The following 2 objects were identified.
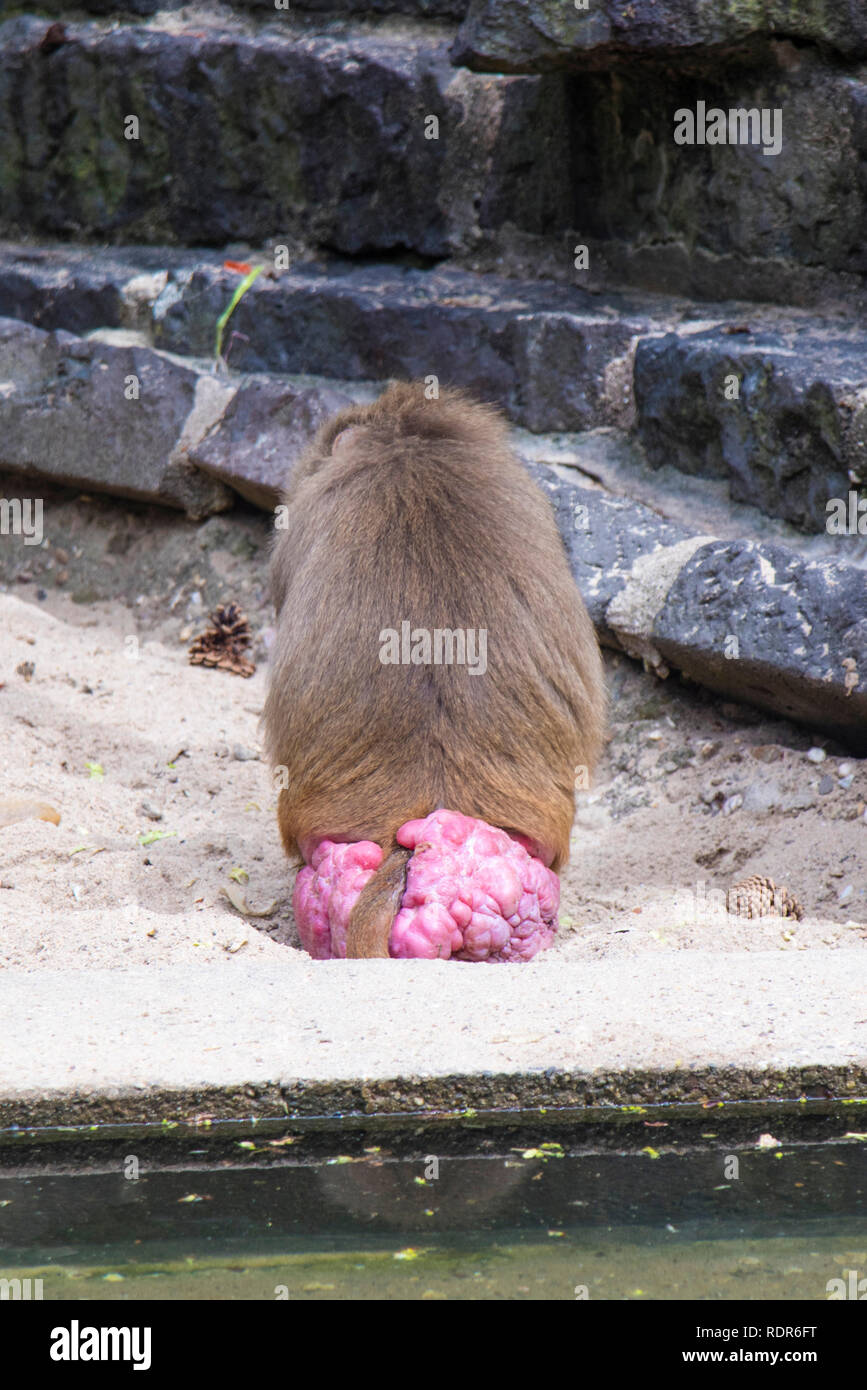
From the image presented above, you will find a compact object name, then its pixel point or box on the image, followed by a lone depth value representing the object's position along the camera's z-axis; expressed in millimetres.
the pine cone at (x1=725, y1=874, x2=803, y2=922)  6117
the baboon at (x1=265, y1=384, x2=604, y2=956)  5816
